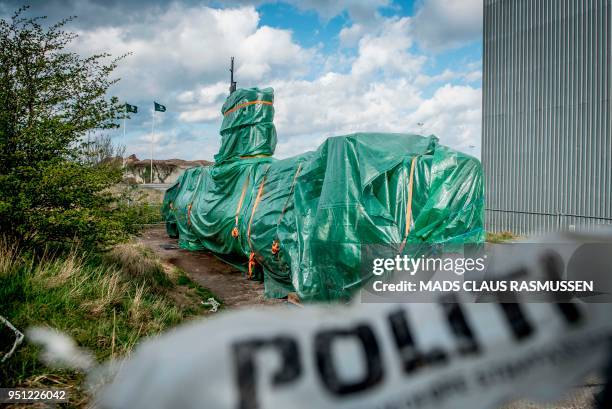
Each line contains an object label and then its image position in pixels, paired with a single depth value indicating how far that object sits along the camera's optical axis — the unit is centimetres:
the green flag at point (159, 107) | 1959
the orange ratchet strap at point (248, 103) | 991
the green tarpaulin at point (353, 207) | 461
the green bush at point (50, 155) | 503
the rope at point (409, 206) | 448
